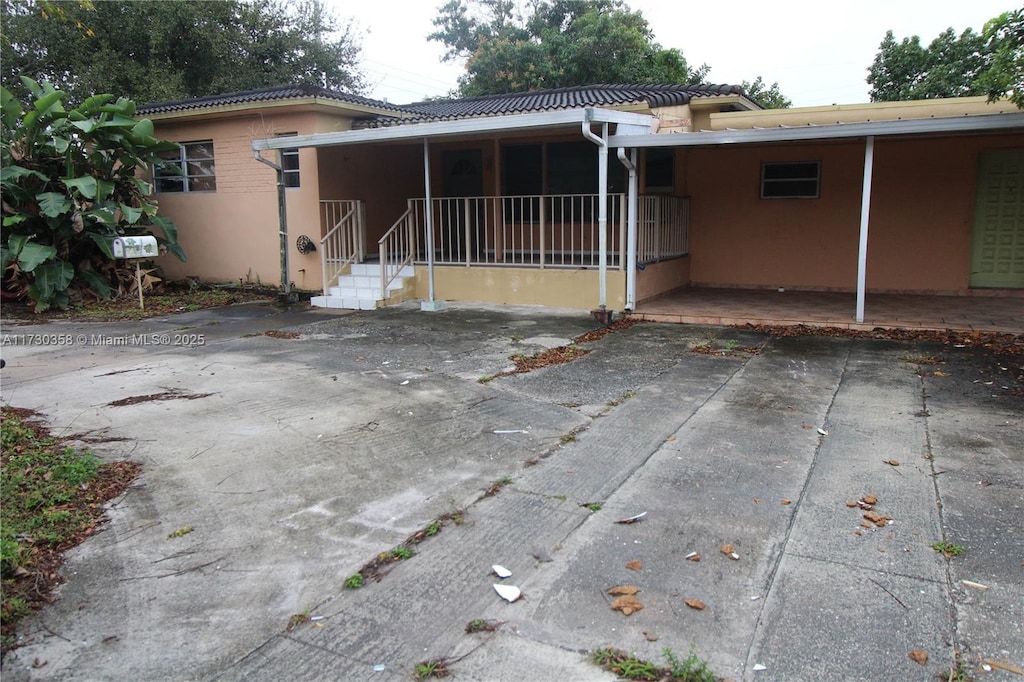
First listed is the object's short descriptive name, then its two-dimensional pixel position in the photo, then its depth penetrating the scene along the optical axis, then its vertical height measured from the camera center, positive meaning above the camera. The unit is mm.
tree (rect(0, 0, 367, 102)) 17375 +5140
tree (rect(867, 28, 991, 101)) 18922 +4707
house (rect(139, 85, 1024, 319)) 10141 +689
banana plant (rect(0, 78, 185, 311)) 10766 +868
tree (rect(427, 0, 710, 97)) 21219 +5740
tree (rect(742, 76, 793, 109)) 25156 +5142
